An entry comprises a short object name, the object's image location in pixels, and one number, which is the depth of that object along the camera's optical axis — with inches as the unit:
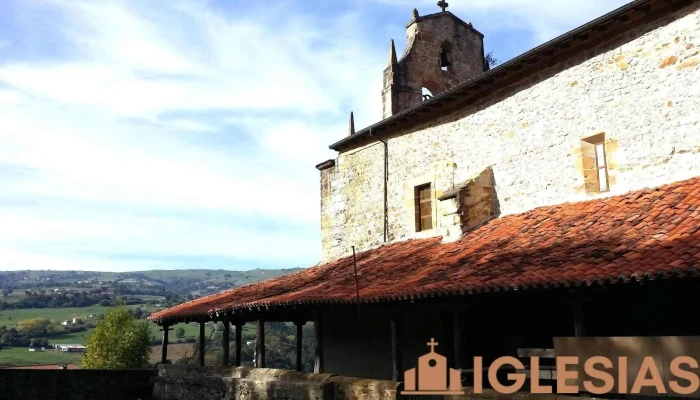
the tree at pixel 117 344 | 1664.6
